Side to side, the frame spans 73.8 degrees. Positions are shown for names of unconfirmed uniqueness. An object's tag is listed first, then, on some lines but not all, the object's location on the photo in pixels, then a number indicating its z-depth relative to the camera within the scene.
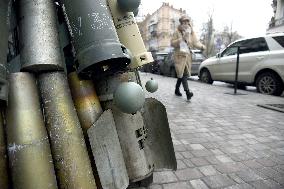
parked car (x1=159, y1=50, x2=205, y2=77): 9.58
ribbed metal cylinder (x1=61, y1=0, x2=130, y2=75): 1.19
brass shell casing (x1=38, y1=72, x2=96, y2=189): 1.17
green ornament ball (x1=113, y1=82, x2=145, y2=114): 1.18
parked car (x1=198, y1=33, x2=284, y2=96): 5.41
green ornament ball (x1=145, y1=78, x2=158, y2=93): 1.77
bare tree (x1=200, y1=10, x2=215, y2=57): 22.77
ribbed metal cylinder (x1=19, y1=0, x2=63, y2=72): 1.23
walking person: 4.11
